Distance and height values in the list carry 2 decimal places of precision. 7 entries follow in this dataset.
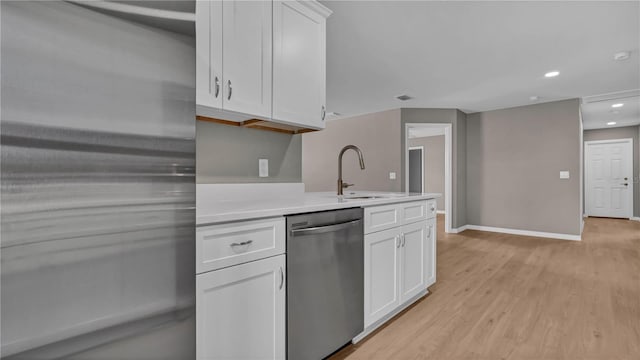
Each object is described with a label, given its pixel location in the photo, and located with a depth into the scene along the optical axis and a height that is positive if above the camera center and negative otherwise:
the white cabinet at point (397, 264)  1.81 -0.59
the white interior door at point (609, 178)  7.02 +0.00
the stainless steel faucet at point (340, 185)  2.50 -0.05
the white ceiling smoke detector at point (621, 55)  3.08 +1.30
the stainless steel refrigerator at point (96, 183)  0.42 -0.01
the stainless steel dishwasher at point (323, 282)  1.35 -0.52
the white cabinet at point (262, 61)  1.42 +0.65
